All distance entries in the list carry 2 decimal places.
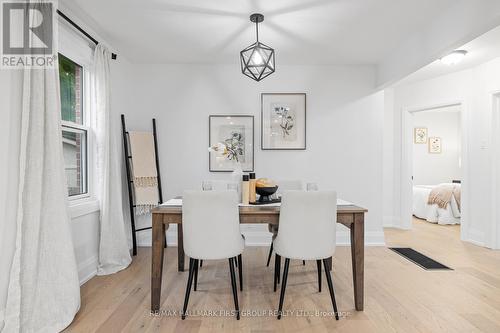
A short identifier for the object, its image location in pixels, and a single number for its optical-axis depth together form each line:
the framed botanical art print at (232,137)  3.98
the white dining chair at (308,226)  2.08
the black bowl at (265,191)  2.53
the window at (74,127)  2.70
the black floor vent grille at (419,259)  3.11
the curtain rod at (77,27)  2.36
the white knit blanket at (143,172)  3.57
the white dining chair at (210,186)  2.45
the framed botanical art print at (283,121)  3.99
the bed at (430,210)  5.12
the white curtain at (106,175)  2.95
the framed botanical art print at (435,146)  7.70
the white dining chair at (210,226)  2.06
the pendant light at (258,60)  2.43
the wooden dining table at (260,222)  2.19
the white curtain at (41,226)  1.79
